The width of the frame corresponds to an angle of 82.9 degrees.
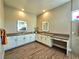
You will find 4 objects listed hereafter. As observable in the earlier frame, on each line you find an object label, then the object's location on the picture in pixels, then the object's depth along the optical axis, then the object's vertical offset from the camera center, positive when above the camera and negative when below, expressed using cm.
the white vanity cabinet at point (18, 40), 252 -76
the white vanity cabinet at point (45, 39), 296 -80
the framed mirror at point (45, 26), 356 +24
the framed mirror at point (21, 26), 322 +23
